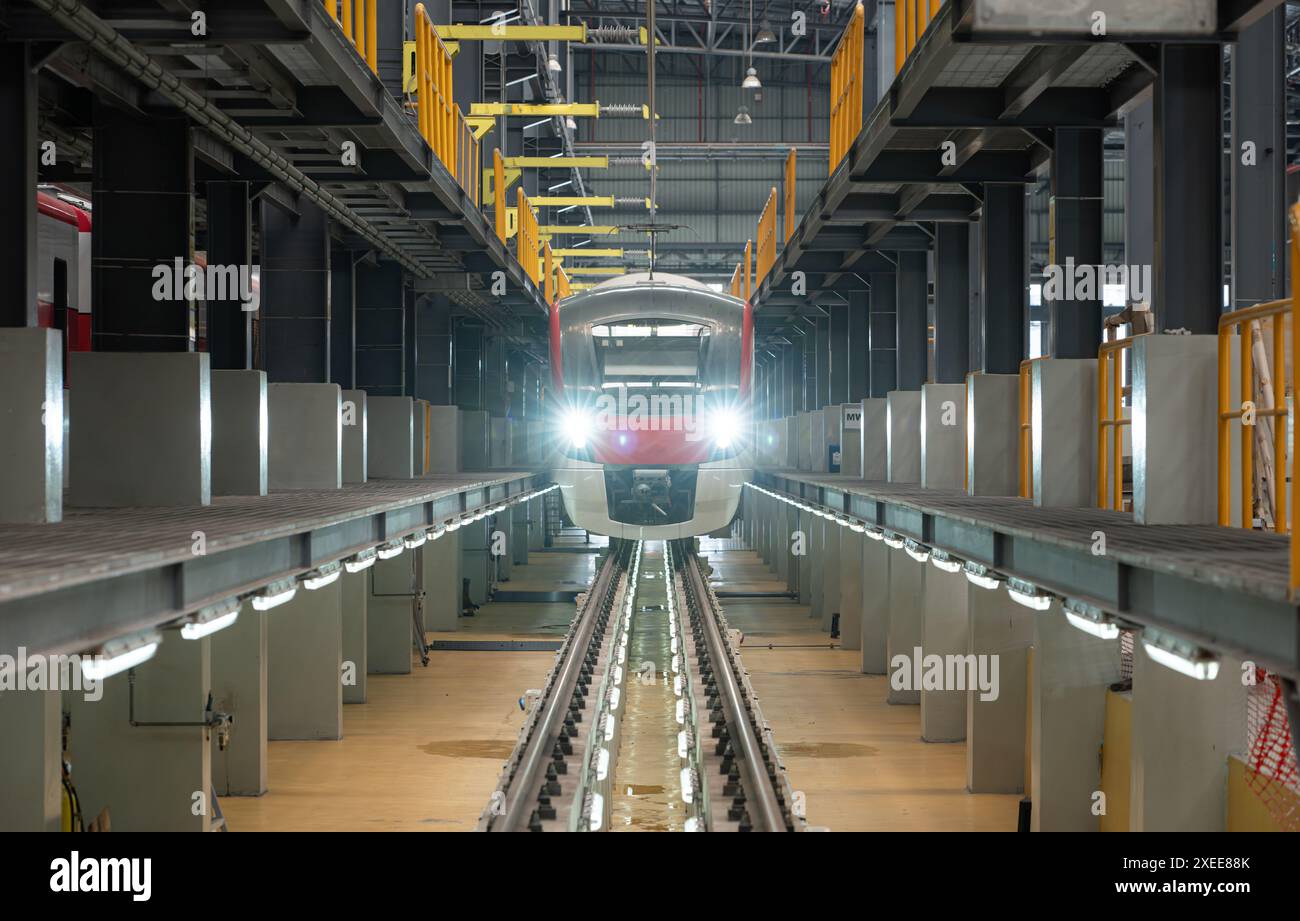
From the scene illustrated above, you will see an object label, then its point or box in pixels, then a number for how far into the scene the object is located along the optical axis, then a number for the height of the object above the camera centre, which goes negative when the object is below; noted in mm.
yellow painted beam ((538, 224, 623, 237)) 27472 +4819
